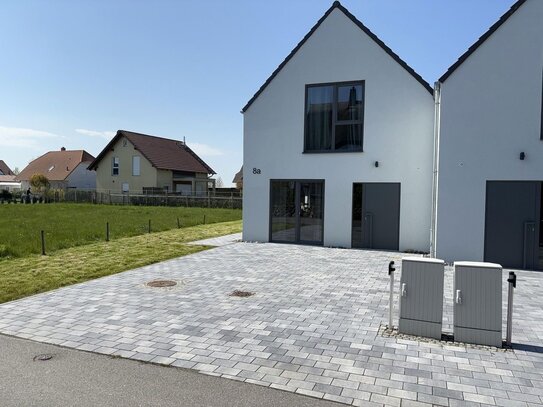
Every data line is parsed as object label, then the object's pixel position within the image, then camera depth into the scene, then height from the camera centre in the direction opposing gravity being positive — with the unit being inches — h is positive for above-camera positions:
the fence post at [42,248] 467.3 -68.0
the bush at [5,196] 1826.6 -31.8
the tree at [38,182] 2085.4 +39.8
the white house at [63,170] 2228.1 +116.2
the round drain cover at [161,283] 324.2 -75.3
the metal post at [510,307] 201.7 -56.4
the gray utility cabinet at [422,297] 209.0 -53.5
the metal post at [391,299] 226.2 -59.6
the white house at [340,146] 501.0 +63.4
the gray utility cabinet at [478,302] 198.1 -53.2
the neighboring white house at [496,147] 390.6 +49.3
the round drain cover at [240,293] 293.9 -74.7
